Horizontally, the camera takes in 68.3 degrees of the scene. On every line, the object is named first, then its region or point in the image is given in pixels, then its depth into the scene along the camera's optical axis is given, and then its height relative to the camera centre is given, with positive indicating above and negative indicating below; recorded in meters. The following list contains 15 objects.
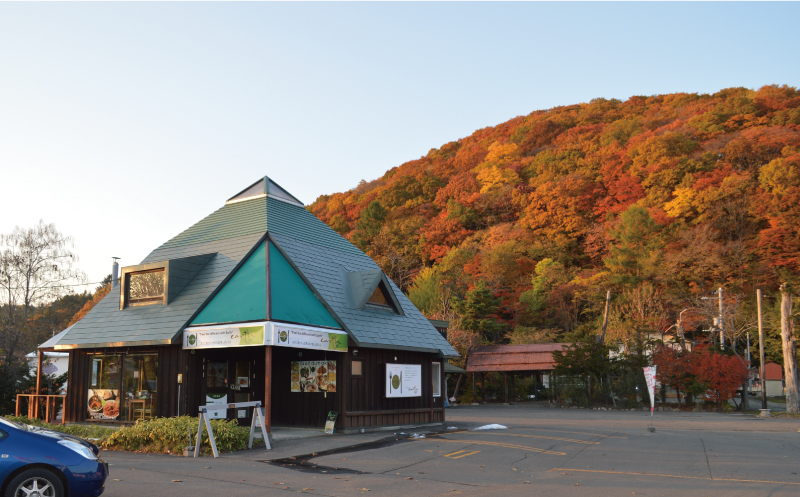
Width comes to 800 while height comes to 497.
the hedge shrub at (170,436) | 13.04 -2.48
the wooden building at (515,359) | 35.03 -2.14
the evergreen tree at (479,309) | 42.88 +1.11
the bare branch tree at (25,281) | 26.02 +2.02
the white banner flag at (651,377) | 18.41 -1.69
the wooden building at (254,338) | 15.88 -0.34
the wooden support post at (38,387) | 18.75 -1.95
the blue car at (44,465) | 6.67 -1.61
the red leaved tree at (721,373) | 29.64 -2.50
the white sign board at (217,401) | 16.70 -2.19
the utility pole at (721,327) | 37.00 -0.24
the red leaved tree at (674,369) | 30.33 -2.34
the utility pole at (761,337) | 31.34 -0.75
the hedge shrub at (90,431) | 14.94 -2.77
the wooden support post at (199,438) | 12.47 -2.37
